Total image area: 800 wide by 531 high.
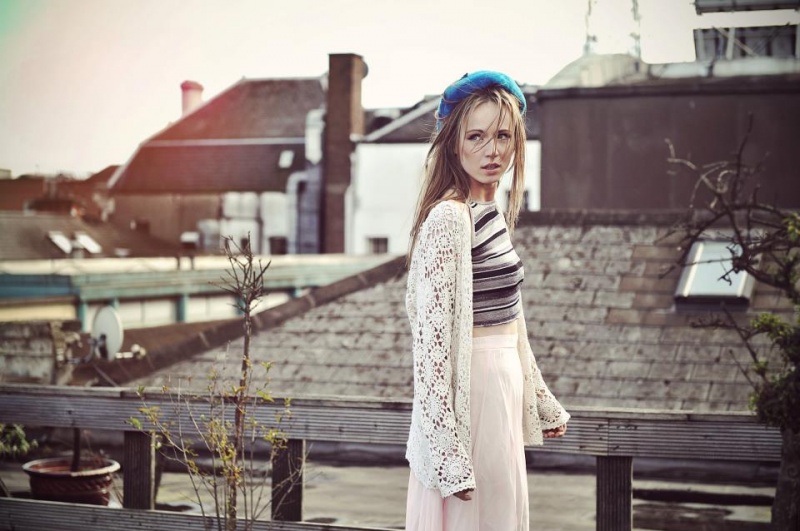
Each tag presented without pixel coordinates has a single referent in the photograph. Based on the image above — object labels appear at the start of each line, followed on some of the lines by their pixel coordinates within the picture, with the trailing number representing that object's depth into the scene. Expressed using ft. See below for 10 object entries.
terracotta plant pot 21.65
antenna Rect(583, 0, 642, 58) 50.51
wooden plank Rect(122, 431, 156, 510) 14.47
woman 9.00
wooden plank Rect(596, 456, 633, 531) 12.70
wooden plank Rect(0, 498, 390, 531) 14.28
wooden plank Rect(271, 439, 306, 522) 13.70
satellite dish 44.47
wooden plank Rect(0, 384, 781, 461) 12.85
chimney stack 110.83
